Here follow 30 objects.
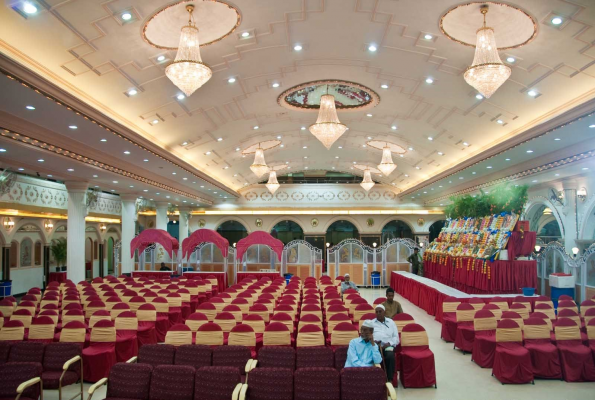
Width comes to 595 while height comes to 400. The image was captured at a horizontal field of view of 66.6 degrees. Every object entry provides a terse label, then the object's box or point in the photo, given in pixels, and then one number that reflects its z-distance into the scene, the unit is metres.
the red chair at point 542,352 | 7.79
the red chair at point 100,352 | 7.68
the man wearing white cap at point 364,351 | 5.79
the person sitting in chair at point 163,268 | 23.61
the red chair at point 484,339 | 8.55
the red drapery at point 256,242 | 21.66
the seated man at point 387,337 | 7.14
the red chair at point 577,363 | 7.71
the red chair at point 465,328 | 9.70
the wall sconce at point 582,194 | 17.30
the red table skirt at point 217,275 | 21.81
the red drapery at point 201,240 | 21.62
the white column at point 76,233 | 16.78
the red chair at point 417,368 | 7.40
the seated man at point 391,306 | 9.02
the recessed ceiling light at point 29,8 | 6.70
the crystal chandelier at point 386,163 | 18.55
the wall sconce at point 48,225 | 22.19
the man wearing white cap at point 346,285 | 14.34
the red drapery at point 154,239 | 21.64
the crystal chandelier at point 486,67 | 7.97
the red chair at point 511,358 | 7.58
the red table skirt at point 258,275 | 22.02
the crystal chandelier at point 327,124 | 13.01
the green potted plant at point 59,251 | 23.39
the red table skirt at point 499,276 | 14.01
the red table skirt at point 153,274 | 22.56
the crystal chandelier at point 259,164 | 19.06
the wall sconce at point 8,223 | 19.12
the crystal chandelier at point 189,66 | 7.86
